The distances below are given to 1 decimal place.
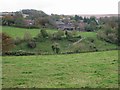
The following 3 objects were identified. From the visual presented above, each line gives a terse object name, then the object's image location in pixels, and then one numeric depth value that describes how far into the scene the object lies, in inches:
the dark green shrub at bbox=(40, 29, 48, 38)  2454.5
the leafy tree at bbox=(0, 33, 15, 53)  1589.4
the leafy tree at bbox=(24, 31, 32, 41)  2290.8
